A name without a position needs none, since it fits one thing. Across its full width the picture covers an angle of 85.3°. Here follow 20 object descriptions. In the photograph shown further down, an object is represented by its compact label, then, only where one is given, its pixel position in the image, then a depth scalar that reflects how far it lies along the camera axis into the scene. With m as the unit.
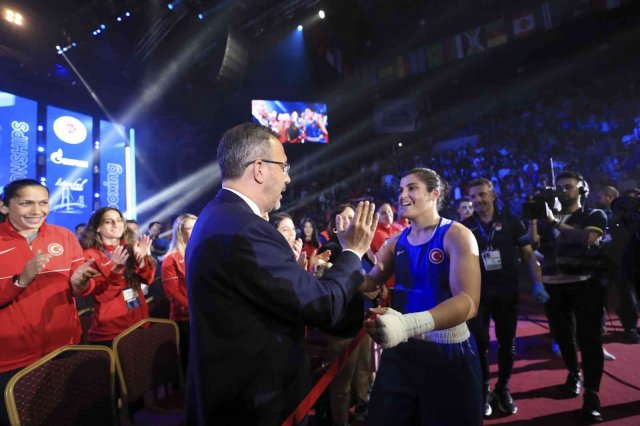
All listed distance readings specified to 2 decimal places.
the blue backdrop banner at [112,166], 11.33
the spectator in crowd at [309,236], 5.96
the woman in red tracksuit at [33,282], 2.51
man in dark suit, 1.29
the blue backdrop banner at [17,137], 8.59
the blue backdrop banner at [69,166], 9.84
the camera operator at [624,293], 5.28
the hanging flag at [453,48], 14.95
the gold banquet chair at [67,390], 1.85
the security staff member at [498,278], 3.51
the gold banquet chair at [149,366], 2.53
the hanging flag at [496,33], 13.82
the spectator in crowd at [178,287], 3.94
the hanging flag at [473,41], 14.39
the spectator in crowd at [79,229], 7.53
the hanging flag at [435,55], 15.66
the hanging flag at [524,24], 13.22
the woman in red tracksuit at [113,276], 3.28
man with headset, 3.33
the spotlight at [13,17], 7.44
